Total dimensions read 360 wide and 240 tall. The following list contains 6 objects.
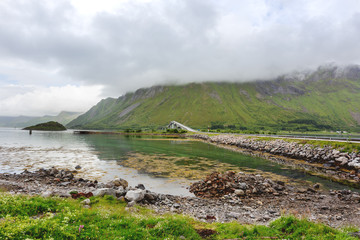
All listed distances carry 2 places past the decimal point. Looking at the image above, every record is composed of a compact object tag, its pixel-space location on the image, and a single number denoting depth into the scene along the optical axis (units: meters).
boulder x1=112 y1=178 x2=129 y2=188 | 23.98
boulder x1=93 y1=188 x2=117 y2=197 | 17.57
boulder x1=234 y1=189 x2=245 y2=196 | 22.68
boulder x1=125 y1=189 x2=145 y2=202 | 17.55
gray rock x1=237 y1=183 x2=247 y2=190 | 23.98
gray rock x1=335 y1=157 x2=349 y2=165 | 37.32
